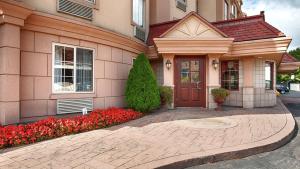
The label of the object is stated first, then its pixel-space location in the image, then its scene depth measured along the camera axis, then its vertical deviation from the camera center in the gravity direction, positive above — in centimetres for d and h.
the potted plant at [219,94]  1062 -46
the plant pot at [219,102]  1080 -87
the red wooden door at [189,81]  1132 +19
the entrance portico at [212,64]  1052 +116
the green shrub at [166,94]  1065 -46
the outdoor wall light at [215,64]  1098 +106
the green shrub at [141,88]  923 -14
